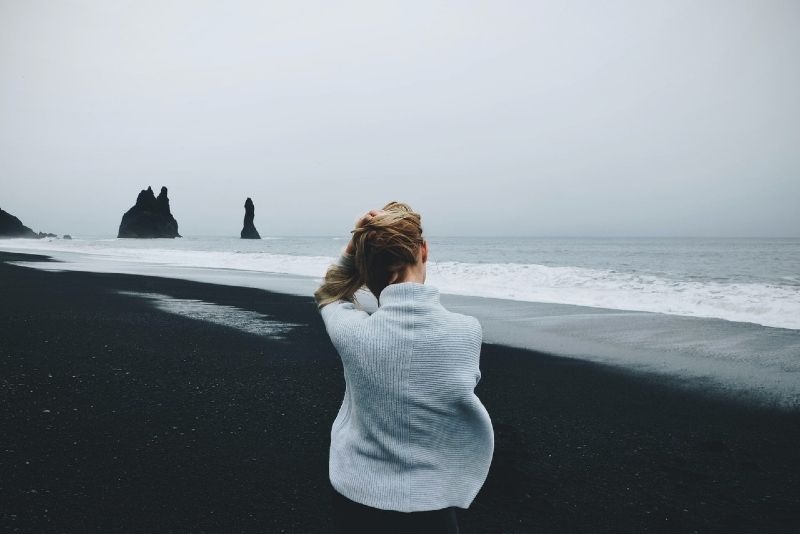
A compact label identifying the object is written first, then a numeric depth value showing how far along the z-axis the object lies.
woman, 1.38
